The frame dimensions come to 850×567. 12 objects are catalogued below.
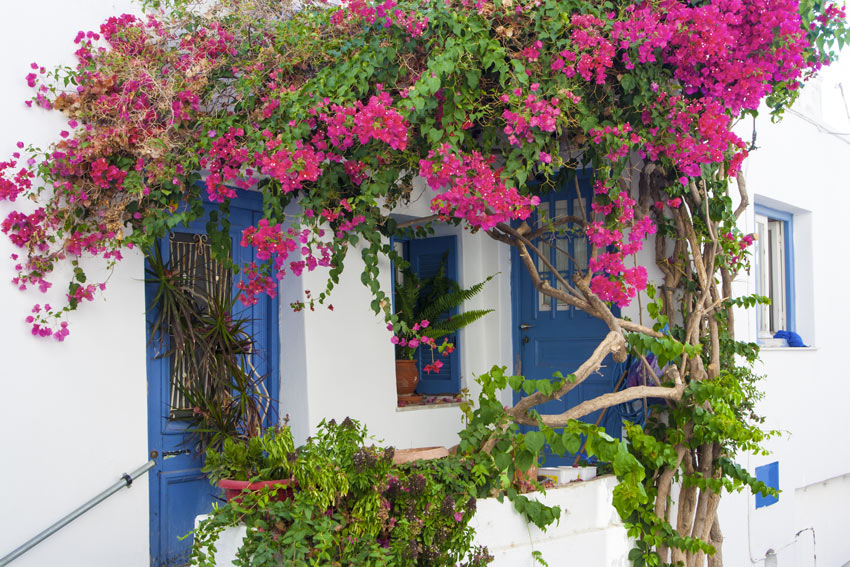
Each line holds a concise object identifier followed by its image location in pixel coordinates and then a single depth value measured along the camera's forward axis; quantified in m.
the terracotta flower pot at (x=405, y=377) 6.46
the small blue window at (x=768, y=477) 6.21
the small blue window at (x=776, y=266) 7.17
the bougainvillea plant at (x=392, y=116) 4.13
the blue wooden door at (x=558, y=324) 6.17
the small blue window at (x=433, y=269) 6.66
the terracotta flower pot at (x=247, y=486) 3.74
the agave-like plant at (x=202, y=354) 4.82
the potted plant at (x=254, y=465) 3.81
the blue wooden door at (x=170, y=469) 4.75
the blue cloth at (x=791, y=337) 7.11
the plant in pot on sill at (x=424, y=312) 6.42
